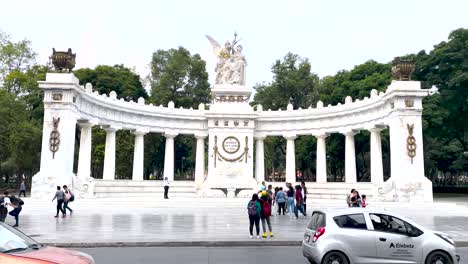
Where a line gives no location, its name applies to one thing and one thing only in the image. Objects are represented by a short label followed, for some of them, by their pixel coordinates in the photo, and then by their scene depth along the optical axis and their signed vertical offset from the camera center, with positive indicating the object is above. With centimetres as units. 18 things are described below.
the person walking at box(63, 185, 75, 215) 2592 -171
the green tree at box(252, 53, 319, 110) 7538 +1538
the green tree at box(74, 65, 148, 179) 6519 +1305
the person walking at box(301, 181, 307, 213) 2769 -161
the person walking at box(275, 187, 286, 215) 2791 -190
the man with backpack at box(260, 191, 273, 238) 1774 -169
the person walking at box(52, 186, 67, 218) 2514 -166
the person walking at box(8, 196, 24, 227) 2073 -177
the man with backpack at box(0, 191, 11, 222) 2044 -173
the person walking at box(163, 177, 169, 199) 3953 -175
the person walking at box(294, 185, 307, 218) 2666 -190
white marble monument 3612 +439
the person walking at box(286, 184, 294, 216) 2741 -188
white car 1141 -201
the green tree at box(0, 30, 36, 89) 5897 +1655
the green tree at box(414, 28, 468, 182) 4666 +982
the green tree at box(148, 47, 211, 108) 7562 +1659
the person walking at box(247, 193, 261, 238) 1778 -177
